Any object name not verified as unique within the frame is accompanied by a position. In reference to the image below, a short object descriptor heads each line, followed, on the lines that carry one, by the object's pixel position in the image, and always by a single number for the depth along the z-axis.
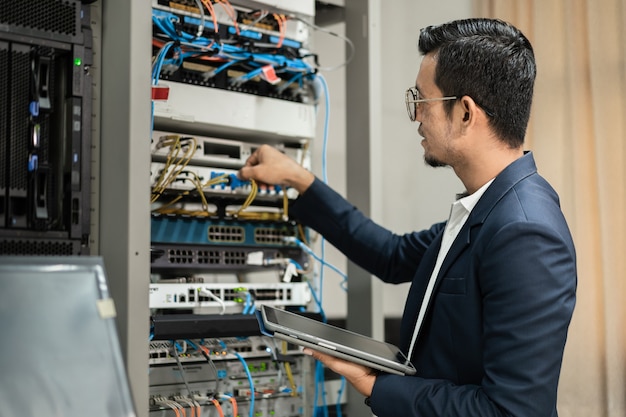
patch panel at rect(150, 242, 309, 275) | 1.84
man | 1.28
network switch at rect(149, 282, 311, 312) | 1.79
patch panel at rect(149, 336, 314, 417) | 1.80
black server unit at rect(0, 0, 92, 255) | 1.40
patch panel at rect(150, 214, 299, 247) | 1.85
